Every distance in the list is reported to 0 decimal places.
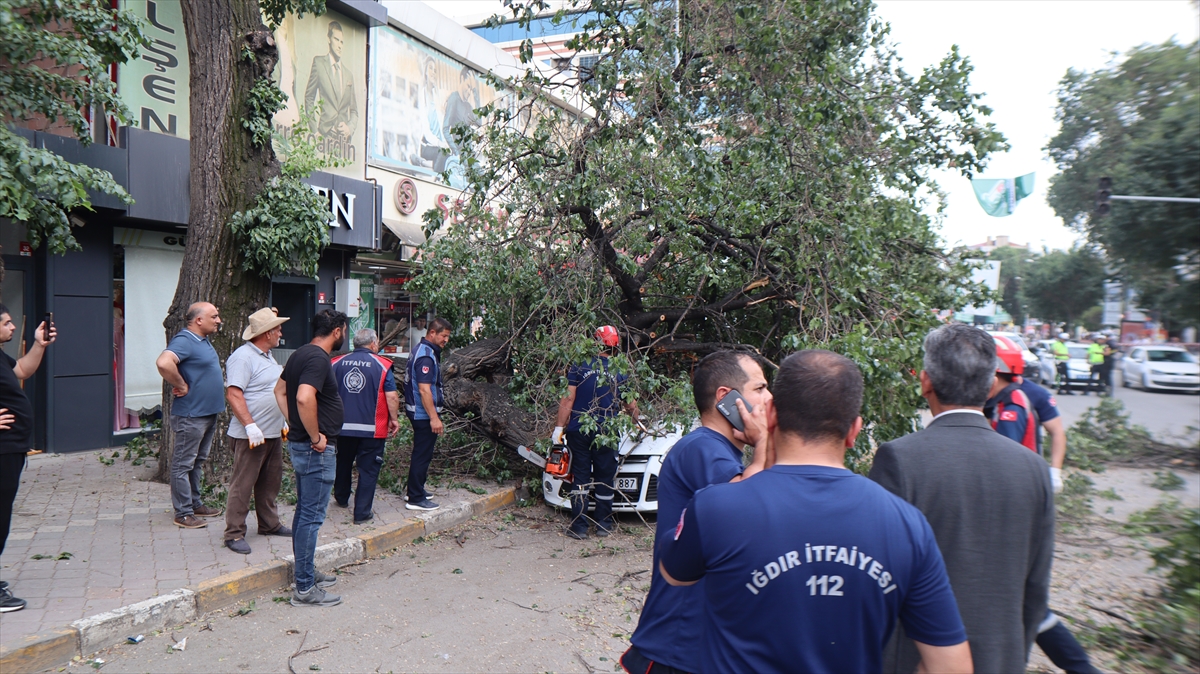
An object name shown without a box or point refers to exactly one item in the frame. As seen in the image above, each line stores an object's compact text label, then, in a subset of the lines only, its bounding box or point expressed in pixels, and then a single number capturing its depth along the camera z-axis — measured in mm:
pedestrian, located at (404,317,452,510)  7094
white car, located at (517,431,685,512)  7121
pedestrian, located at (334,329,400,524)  6578
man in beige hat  5730
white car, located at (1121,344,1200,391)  23469
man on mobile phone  2314
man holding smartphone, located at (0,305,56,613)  4316
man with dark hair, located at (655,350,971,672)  1672
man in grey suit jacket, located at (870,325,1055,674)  2219
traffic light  10211
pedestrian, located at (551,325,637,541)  6559
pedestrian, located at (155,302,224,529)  6237
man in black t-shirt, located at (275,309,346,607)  4977
